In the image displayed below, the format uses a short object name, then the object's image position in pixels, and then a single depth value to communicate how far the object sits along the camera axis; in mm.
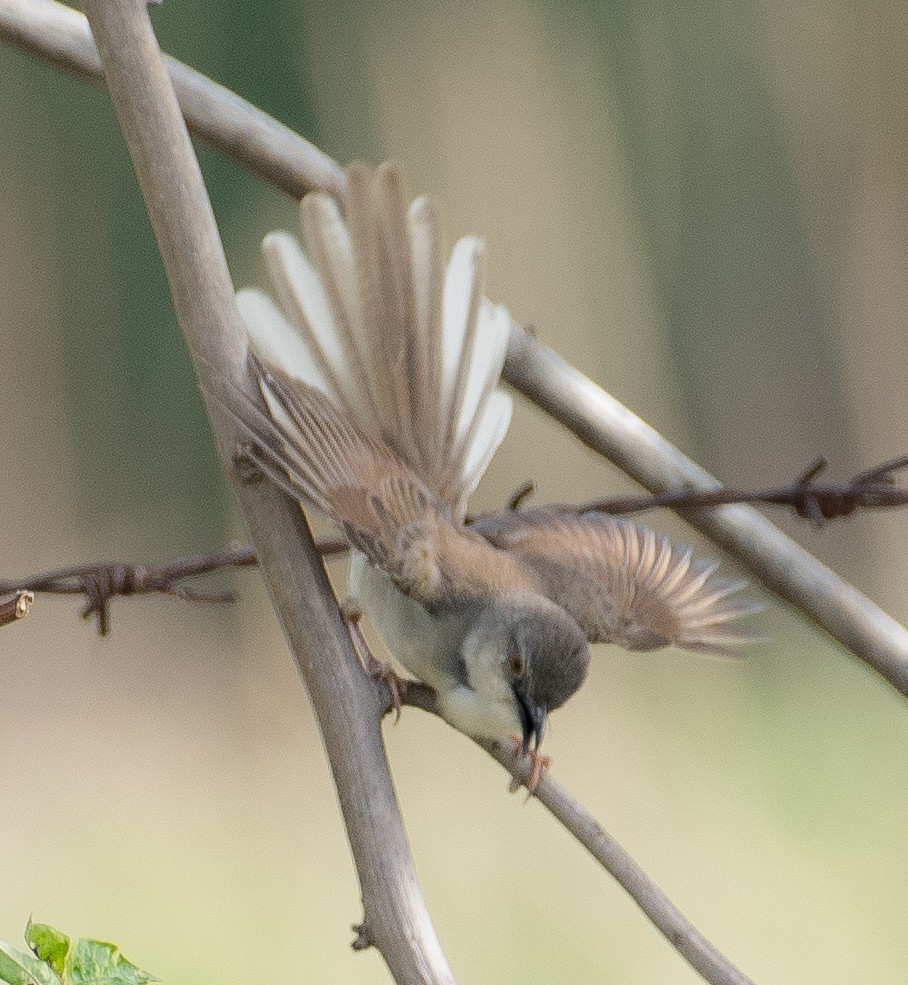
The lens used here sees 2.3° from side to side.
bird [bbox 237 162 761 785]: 3687
